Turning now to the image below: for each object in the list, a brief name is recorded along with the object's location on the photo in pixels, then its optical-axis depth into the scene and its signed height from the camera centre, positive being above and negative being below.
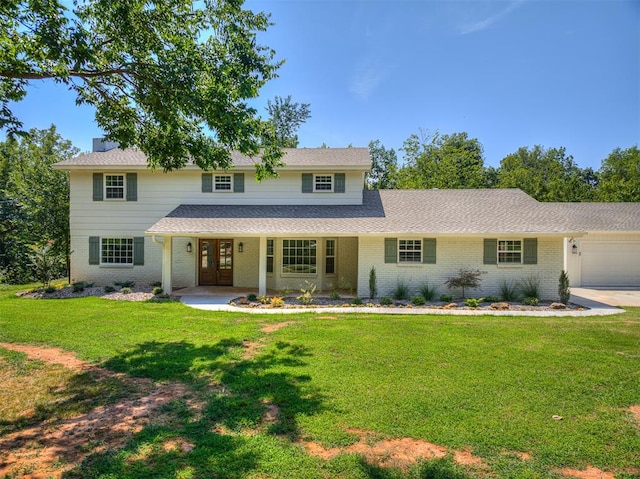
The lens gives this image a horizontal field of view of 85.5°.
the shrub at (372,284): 12.98 -1.75
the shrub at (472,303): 11.40 -2.15
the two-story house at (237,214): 14.32 +0.99
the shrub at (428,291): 12.70 -1.99
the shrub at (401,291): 12.83 -2.00
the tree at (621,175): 29.28 +6.40
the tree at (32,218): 15.60 +0.93
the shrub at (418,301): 11.68 -2.14
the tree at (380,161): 38.03 +8.54
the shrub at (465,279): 12.62 -1.54
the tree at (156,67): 5.83 +3.18
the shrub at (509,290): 12.56 -1.93
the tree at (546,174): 31.86 +8.32
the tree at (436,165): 29.89 +6.72
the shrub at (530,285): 12.70 -1.75
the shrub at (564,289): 11.94 -1.77
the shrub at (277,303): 11.34 -2.16
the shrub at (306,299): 11.73 -2.14
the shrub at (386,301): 11.72 -2.17
